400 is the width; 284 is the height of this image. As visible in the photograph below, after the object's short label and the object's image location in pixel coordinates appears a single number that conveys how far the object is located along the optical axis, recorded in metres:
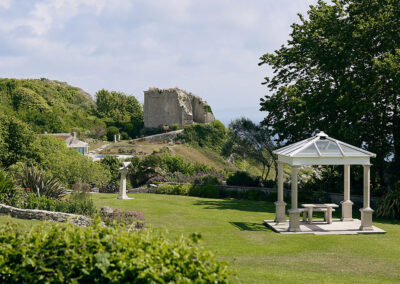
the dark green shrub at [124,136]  72.50
